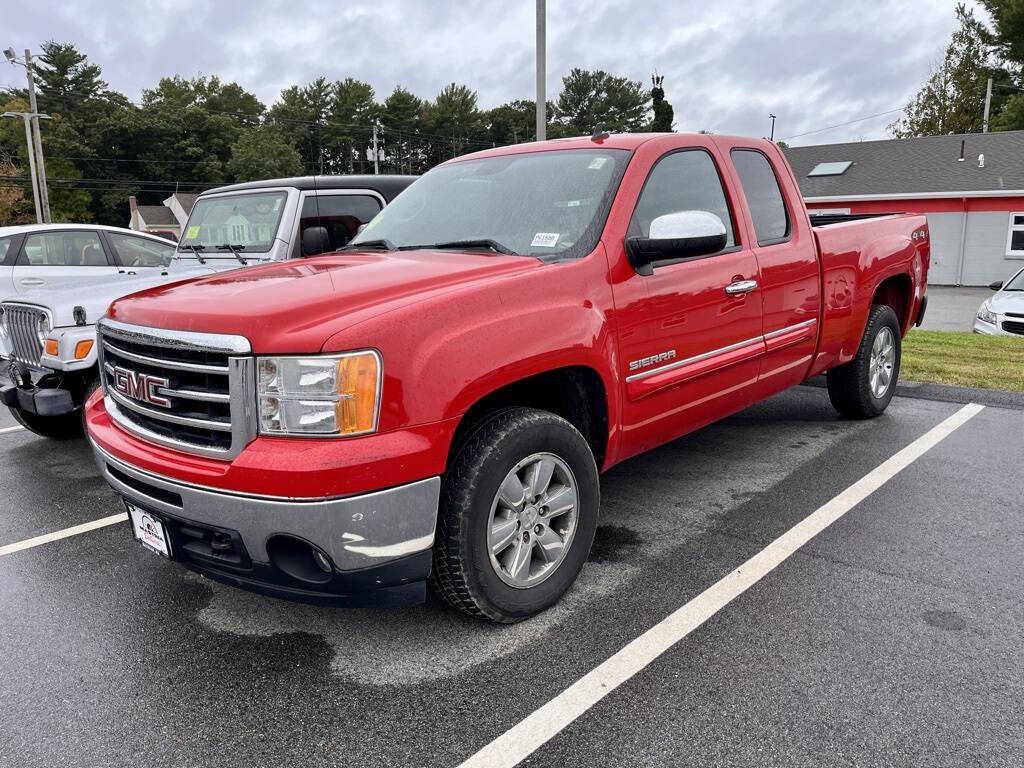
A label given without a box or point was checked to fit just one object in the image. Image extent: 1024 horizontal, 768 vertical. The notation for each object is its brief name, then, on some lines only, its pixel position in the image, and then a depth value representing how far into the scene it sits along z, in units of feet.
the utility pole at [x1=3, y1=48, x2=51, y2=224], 102.06
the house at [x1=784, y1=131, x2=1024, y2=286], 94.32
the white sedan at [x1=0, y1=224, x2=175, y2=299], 29.17
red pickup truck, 8.31
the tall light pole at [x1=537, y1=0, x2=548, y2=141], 38.58
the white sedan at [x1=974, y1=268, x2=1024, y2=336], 41.55
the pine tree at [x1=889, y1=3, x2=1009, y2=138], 172.76
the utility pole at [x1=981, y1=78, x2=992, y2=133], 154.94
